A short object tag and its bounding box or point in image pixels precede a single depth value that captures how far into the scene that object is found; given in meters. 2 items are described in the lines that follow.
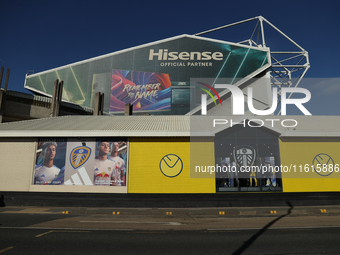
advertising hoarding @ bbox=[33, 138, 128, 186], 15.79
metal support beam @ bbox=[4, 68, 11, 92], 28.85
